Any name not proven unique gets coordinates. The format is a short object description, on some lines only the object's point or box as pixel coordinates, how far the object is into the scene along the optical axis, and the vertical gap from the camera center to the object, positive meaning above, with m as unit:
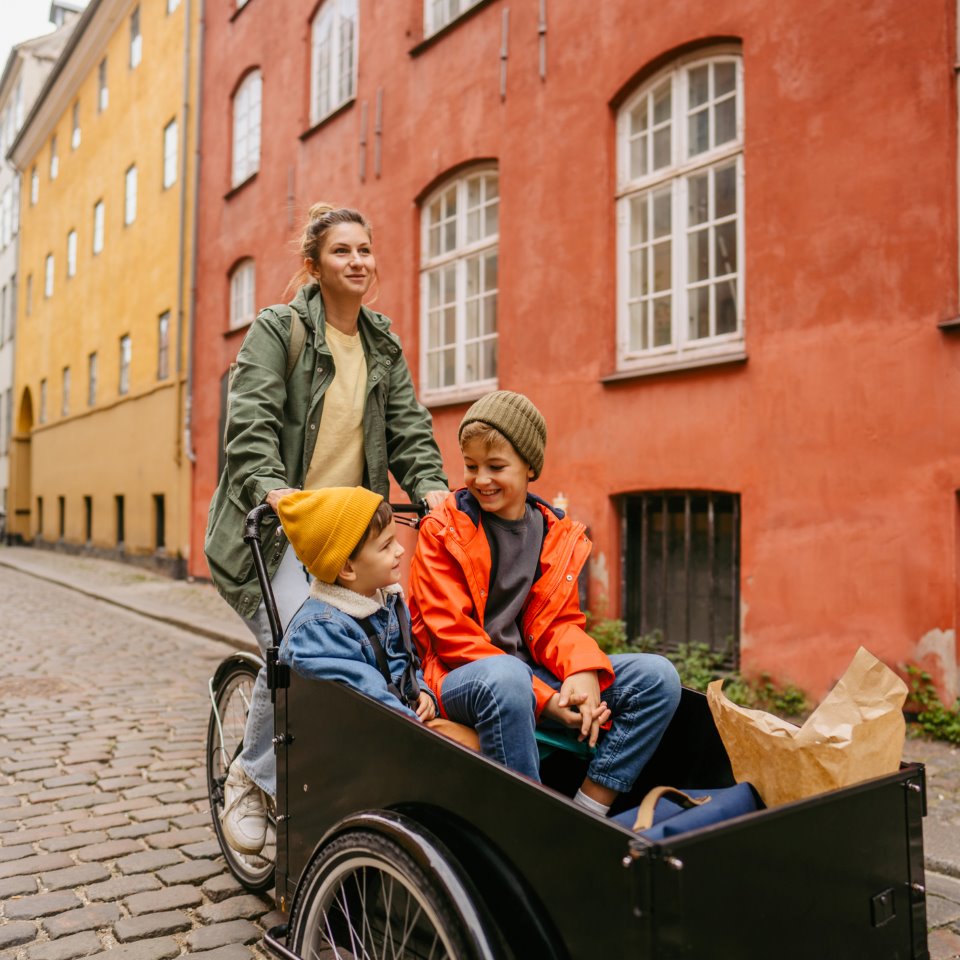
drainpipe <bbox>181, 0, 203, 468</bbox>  15.55 +3.46
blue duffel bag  1.78 -0.63
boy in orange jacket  2.37 -0.38
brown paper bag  1.90 -0.49
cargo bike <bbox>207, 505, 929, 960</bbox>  1.51 -0.66
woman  2.93 +0.21
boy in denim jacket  2.41 -0.24
